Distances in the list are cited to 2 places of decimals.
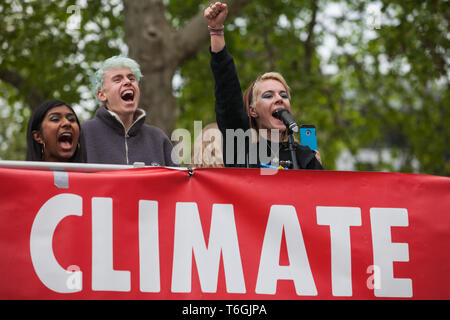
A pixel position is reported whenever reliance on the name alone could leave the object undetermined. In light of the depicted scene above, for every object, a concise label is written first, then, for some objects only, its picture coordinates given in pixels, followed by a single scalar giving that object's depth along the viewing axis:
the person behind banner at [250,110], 7.22
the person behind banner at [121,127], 8.59
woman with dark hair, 8.25
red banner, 6.16
